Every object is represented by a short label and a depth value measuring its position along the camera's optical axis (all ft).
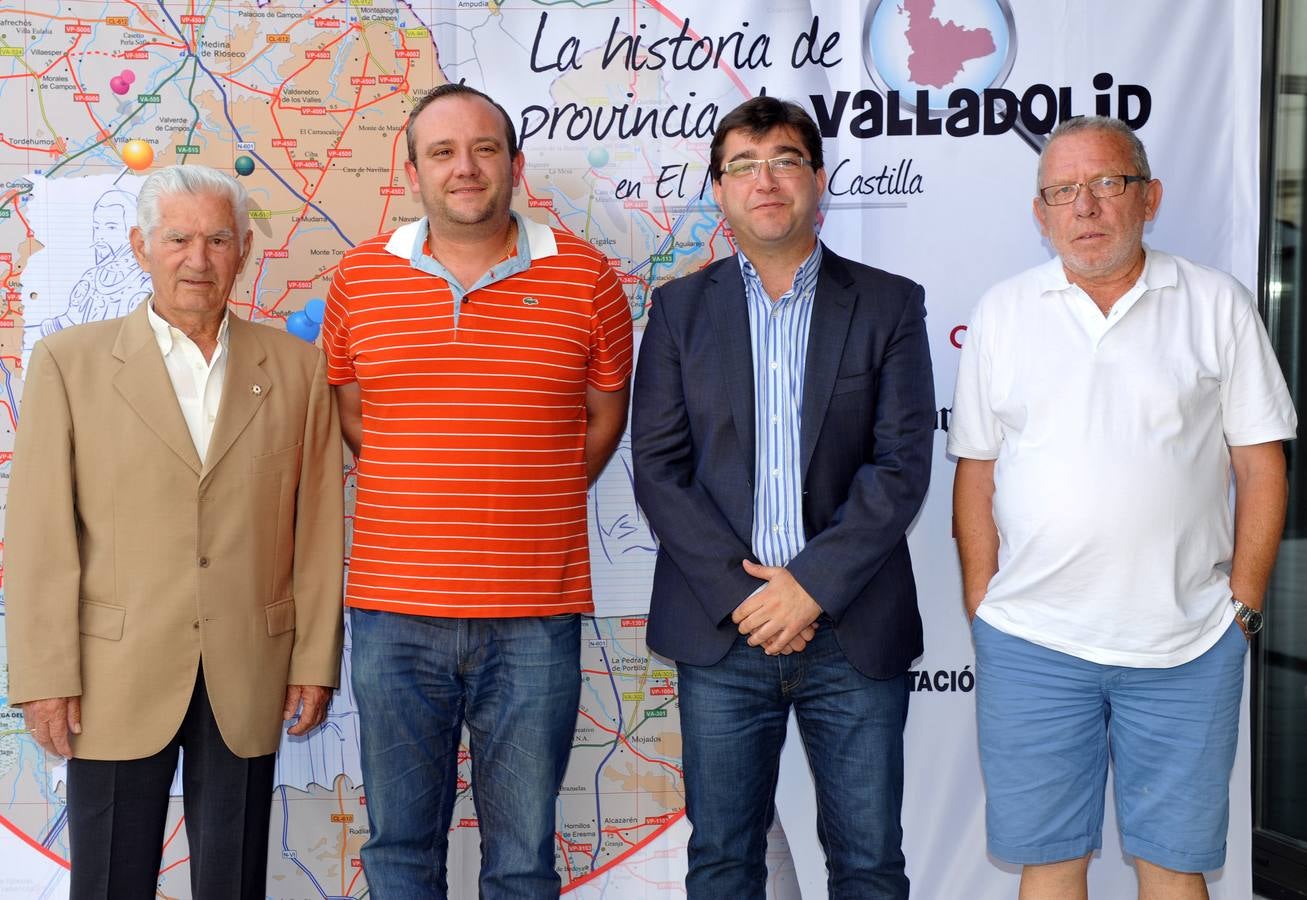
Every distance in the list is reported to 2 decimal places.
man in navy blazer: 7.75
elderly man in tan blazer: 7.54
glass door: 10.43
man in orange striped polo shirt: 8.04
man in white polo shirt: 7.57
